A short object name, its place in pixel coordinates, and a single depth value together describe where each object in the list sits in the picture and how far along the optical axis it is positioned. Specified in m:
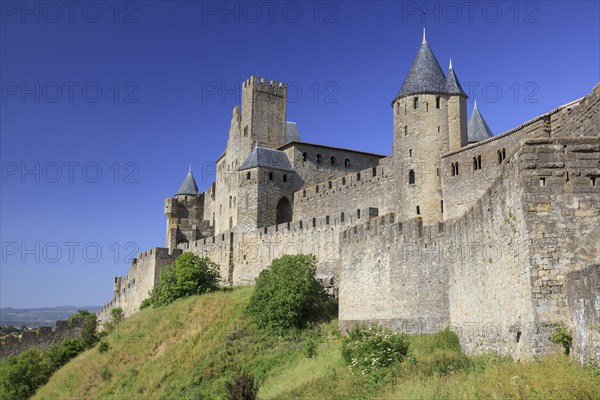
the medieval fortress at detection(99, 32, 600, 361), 11.31
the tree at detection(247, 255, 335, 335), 29.12
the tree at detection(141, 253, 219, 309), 39.84
